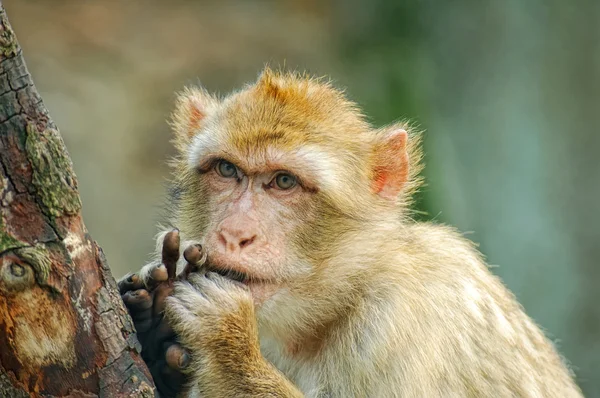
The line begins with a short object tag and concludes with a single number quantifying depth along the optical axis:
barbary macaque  7.66
